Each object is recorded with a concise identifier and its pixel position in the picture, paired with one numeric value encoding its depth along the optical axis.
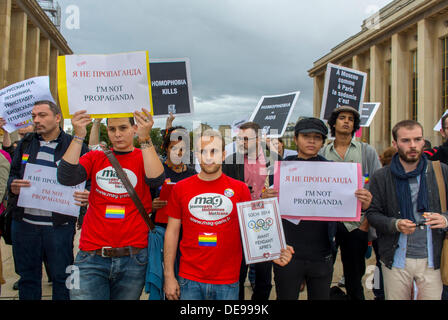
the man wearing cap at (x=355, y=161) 3.84
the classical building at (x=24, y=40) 26.08
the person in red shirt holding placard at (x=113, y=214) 2.72
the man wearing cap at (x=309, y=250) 2.99
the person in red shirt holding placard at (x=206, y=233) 2.71
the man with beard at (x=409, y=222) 2.92
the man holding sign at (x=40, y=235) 3.46
